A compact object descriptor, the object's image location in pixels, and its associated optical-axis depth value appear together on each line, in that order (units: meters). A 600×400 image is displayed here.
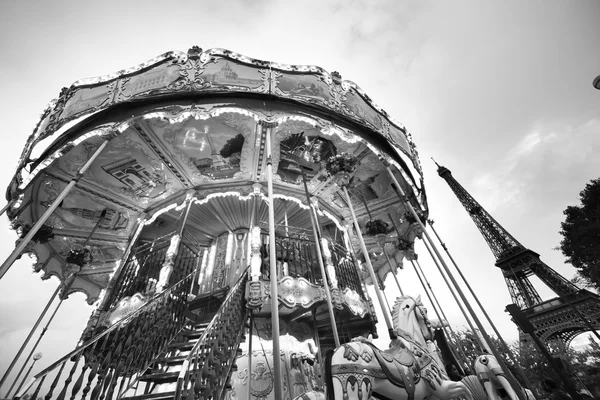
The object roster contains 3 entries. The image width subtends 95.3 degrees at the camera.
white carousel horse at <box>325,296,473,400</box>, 2.67
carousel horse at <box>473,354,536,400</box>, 3.68
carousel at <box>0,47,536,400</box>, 3.94
